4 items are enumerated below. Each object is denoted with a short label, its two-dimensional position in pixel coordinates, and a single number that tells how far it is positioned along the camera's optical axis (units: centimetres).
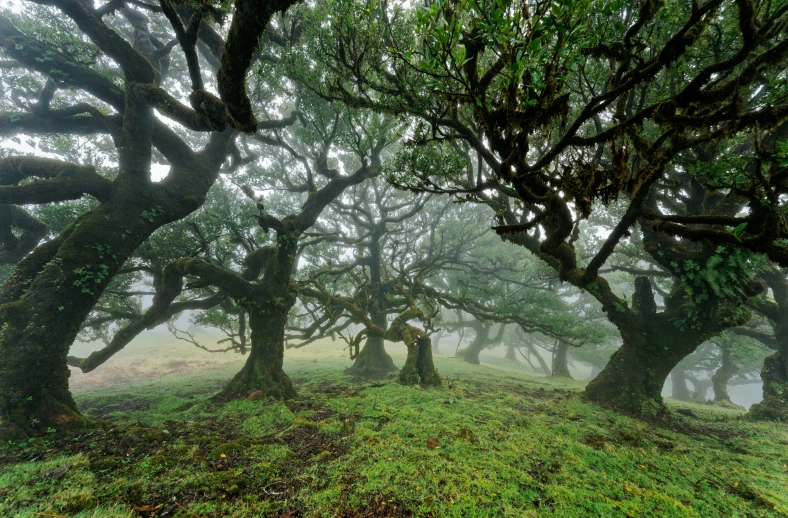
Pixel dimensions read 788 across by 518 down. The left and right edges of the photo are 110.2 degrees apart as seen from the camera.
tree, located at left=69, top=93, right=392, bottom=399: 852
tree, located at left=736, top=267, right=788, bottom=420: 968
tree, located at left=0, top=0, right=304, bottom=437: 502
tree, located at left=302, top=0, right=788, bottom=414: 313
